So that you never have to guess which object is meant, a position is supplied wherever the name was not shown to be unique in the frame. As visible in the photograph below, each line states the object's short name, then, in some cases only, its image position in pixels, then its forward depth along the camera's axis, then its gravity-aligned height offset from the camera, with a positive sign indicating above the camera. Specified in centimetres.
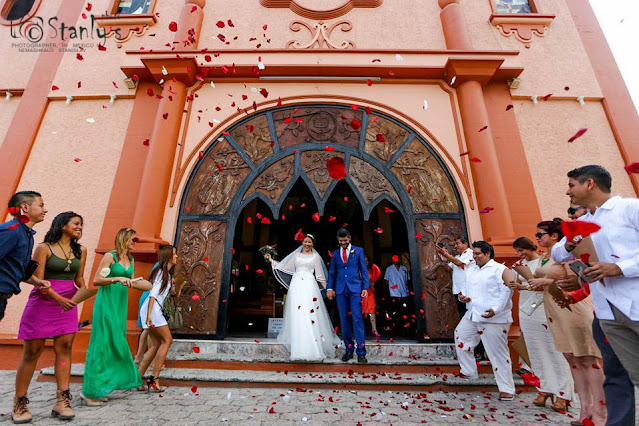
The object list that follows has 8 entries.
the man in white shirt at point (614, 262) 204 +40
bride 488 +30
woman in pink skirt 305 +17
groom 488 +63
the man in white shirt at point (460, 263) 519 +101
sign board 672 +3
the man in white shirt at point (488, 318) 394 +11
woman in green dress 350 -5
